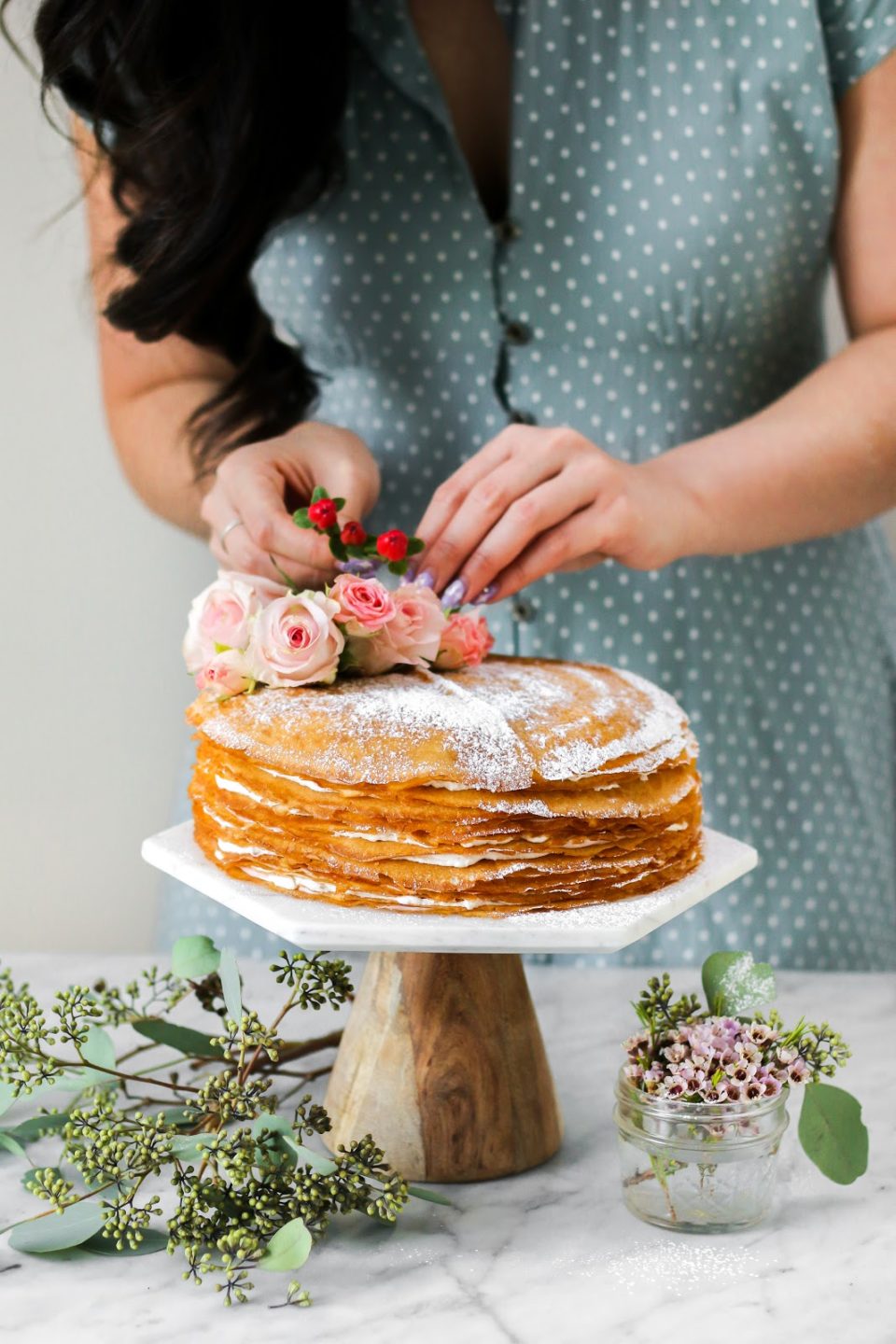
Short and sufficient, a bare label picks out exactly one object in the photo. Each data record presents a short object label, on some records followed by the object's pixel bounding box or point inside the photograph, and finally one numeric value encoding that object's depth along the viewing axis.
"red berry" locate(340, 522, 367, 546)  0.90
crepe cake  0.72
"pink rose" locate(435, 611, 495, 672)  0.89
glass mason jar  0.70
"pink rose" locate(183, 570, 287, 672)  0.84
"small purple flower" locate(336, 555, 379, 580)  0.90
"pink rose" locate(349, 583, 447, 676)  0.86
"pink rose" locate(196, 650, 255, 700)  0.83
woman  1.14
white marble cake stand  0.79
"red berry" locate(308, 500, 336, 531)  0.87
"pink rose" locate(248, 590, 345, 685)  0.81
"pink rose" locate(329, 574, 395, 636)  0.83
